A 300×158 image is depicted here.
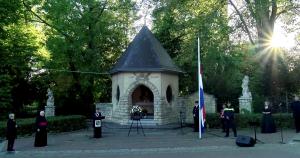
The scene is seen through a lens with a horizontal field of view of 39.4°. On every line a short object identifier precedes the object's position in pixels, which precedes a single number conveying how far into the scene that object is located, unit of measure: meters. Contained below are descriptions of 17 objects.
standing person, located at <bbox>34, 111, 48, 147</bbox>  17.95
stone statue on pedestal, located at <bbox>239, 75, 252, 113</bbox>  25.42
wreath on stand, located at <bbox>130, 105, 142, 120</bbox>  26.43
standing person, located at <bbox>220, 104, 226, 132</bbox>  21.43
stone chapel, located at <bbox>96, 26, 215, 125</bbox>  26.98
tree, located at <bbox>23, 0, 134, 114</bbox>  32.41
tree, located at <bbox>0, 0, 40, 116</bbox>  29.58
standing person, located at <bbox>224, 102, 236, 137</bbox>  20.09
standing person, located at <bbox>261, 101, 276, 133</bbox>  21.03
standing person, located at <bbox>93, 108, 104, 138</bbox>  21.39
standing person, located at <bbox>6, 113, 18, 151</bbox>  16.50
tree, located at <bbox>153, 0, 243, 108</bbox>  26.14
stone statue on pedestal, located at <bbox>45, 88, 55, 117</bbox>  30.06
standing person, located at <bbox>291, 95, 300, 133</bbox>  20.88
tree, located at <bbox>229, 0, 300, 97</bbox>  27.73
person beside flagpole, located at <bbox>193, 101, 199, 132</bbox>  23.34
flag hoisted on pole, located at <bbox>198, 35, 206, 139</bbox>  19.42
